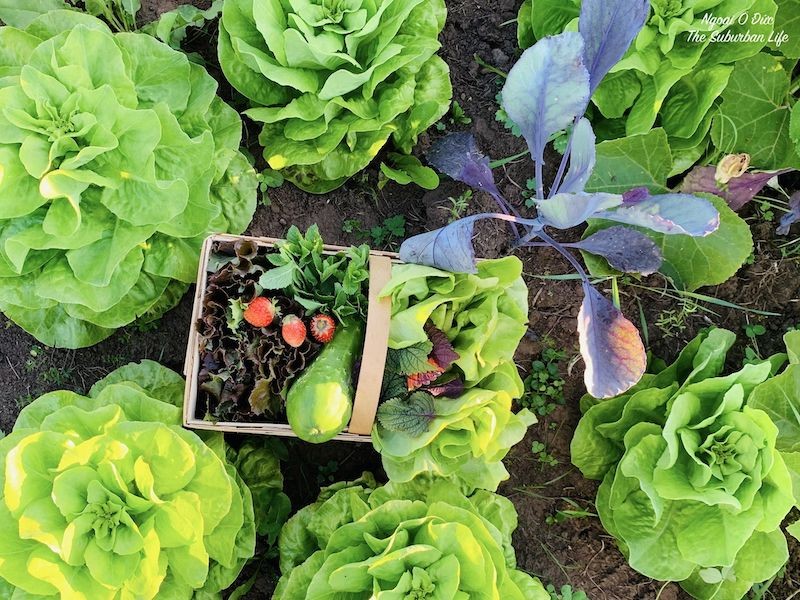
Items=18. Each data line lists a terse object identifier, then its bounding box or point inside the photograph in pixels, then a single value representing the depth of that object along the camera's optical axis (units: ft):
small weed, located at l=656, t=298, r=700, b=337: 6.25
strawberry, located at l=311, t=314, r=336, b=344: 4.69
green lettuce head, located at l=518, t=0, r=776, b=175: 5.23
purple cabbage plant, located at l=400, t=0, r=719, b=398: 4.13
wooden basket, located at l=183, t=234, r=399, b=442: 4.44
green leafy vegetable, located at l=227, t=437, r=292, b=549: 5.67
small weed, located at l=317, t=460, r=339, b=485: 6.11
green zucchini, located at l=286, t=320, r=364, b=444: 4.39
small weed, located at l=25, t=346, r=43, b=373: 6.21
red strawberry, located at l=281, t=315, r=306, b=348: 4.60
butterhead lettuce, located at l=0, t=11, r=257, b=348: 4.41
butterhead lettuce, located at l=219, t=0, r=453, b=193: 5.01
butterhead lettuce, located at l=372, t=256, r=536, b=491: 4.50
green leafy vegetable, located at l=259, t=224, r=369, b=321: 4.65
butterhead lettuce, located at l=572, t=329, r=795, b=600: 5.02
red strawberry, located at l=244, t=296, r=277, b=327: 4.57
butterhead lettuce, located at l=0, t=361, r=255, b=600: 4.32
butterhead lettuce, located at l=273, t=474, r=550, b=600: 4.47
